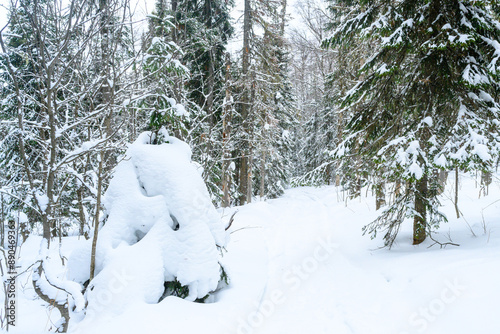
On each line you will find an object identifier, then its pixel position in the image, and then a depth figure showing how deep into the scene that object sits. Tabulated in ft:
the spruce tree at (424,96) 15.11
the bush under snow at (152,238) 10.64
